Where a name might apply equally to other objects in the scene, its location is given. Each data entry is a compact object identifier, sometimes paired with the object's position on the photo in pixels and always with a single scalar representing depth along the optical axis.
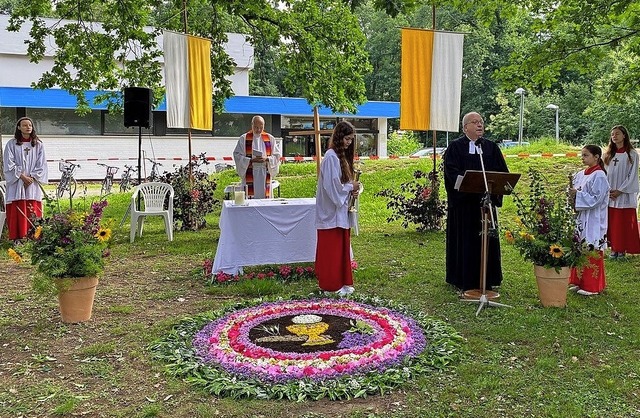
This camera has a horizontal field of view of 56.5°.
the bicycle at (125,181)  20.80
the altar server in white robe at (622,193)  8.55
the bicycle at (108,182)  20.78
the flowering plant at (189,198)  11.45
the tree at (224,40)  12.00
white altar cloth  7.35
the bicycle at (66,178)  18.20
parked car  30.41
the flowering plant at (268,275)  7.38
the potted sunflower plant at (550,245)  5.96
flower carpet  4.27
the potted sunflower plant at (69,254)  5.57
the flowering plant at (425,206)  10.88
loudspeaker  11.77
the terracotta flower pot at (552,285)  6.07
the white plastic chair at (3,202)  9.88
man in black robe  6.60
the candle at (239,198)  7.50
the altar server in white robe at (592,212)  6.70
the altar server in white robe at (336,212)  6.50
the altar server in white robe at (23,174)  9.33
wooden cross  8.70
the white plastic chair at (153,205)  10.53
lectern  5.84
